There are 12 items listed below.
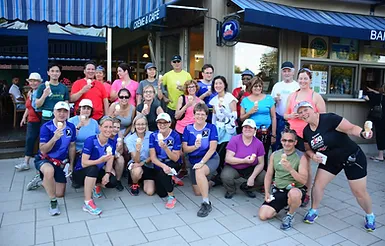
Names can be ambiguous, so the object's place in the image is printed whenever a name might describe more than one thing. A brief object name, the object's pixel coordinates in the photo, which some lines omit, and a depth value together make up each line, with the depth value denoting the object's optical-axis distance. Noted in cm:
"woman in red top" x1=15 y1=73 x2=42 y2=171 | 525
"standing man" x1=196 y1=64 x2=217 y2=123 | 507
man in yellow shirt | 550
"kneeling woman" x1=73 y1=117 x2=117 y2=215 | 390
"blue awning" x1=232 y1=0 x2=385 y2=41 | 521
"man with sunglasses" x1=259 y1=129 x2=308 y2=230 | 360
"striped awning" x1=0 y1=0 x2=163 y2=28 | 657
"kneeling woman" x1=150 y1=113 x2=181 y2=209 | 420
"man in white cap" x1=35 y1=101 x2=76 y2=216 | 383
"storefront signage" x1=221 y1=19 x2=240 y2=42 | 553
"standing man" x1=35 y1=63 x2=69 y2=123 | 480
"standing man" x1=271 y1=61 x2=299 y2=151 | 492
